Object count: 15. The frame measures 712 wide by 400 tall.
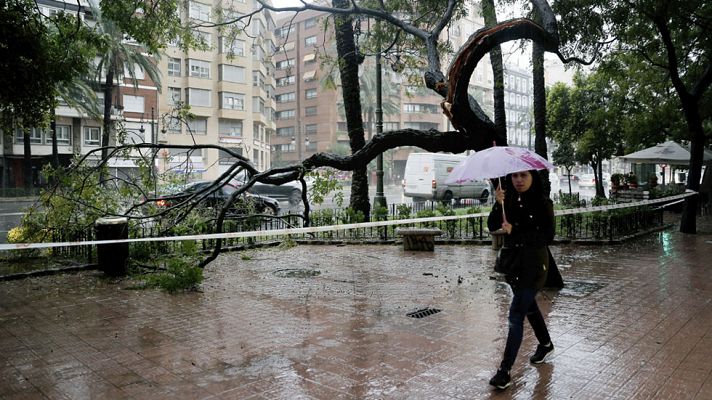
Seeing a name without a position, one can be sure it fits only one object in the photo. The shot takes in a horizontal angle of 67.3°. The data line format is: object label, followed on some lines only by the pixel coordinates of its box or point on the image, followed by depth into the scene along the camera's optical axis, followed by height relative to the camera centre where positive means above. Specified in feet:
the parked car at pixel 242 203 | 36.09 +0.52
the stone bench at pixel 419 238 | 39.50 -2.35
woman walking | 14.06 -0.93
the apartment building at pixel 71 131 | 134.51 +22.27
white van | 96.58 +5.08
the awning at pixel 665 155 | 67.72 +6.11
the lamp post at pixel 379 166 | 54.12 +4.57
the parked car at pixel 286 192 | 92.89 +2.96
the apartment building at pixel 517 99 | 317.24 +66.04
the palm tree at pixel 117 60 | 109.29 +33.35
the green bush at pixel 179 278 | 25.69 -3.26
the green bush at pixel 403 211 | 49.56 -0.40
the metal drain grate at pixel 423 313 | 21.04 -4.25
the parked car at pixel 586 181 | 172.02 +7.25
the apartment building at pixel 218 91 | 162.91 +37.83
